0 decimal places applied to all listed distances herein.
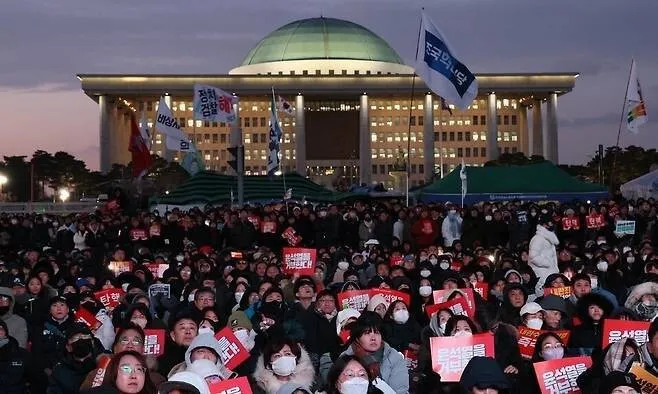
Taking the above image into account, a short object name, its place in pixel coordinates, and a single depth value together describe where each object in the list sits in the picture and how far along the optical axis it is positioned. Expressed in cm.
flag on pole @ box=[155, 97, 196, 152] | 3139
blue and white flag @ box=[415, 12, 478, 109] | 1886
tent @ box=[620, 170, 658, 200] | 2922
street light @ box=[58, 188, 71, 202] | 7756
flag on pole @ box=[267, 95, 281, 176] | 2908
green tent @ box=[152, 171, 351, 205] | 3162
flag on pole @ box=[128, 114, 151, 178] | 3136
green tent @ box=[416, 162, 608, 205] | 2962
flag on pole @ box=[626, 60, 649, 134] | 2809
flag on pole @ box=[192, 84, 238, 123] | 2984
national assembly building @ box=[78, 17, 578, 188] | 10162
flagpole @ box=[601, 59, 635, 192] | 2802
